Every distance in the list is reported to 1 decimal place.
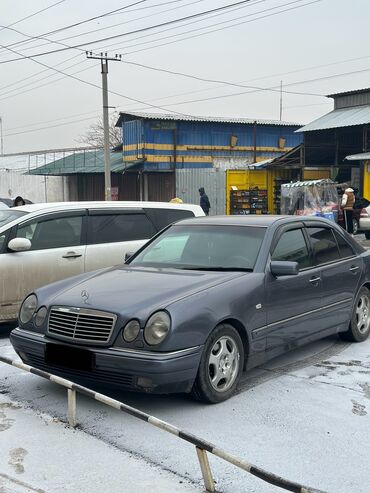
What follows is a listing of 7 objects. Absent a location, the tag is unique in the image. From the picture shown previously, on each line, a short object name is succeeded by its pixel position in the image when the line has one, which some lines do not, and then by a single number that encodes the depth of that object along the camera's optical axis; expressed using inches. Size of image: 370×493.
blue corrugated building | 1209.4
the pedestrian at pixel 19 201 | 526.6
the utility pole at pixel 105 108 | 988.6
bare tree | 2613.2
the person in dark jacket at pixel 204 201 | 862.3
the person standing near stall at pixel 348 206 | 701.3
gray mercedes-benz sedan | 165.5
